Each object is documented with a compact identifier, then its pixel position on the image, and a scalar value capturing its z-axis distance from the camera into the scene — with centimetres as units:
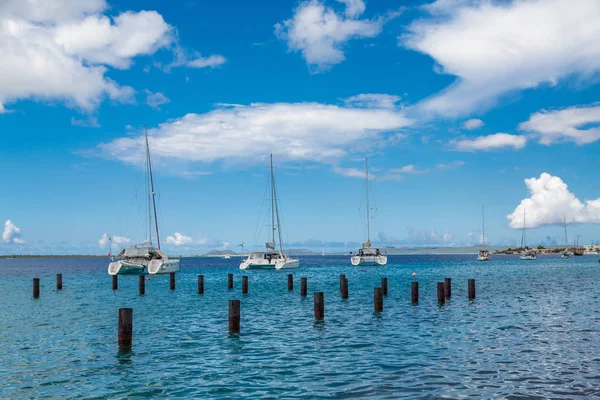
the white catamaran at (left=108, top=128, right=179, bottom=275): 7281
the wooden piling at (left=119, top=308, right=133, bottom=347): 2095
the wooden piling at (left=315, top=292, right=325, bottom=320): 2881
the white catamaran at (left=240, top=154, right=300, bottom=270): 9206
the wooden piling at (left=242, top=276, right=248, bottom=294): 4790
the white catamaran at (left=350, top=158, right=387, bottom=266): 10969
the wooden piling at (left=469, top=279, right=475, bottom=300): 3841
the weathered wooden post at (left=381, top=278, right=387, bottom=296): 4032
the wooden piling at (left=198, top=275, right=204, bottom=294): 4850
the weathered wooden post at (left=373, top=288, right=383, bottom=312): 3170
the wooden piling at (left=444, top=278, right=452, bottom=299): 3872
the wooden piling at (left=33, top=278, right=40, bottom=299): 4497
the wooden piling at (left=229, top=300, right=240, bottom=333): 2425
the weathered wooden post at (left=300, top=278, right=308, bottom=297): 4319
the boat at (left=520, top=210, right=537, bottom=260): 18618
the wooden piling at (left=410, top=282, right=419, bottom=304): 3637
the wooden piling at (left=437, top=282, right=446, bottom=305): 3550
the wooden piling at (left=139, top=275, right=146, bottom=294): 4838
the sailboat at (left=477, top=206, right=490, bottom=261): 18300
